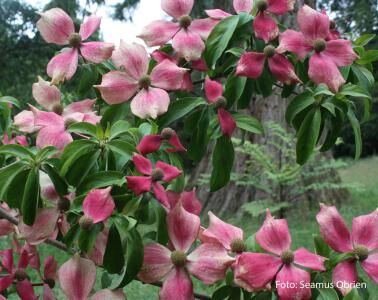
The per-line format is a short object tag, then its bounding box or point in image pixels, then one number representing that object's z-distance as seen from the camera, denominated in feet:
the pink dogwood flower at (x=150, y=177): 1.97
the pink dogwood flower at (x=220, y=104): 2.35
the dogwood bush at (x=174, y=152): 2.00
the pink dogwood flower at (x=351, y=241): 1.98
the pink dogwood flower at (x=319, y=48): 2.35
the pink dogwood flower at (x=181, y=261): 2.01
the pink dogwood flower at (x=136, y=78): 2.34
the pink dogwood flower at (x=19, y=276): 2.67
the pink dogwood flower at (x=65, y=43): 2.62
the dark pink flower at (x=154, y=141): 2.14
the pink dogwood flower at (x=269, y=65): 2.32
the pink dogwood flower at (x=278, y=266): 1.90
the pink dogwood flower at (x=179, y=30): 2.46
